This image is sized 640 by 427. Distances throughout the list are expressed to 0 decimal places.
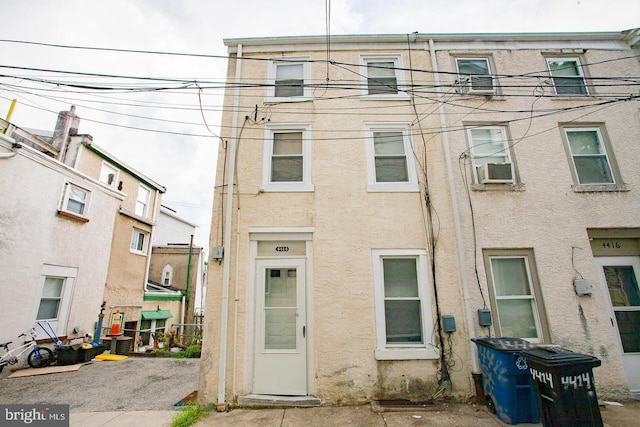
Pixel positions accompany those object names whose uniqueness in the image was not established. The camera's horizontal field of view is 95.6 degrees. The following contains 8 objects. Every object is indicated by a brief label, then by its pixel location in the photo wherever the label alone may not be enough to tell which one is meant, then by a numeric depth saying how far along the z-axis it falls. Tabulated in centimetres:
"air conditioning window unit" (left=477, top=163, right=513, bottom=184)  598
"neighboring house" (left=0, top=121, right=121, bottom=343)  804
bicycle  763
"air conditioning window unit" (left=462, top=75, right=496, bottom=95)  669
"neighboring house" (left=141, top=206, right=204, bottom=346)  1482
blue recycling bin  416
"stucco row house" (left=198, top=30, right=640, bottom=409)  524
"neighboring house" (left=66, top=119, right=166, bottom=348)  1177
